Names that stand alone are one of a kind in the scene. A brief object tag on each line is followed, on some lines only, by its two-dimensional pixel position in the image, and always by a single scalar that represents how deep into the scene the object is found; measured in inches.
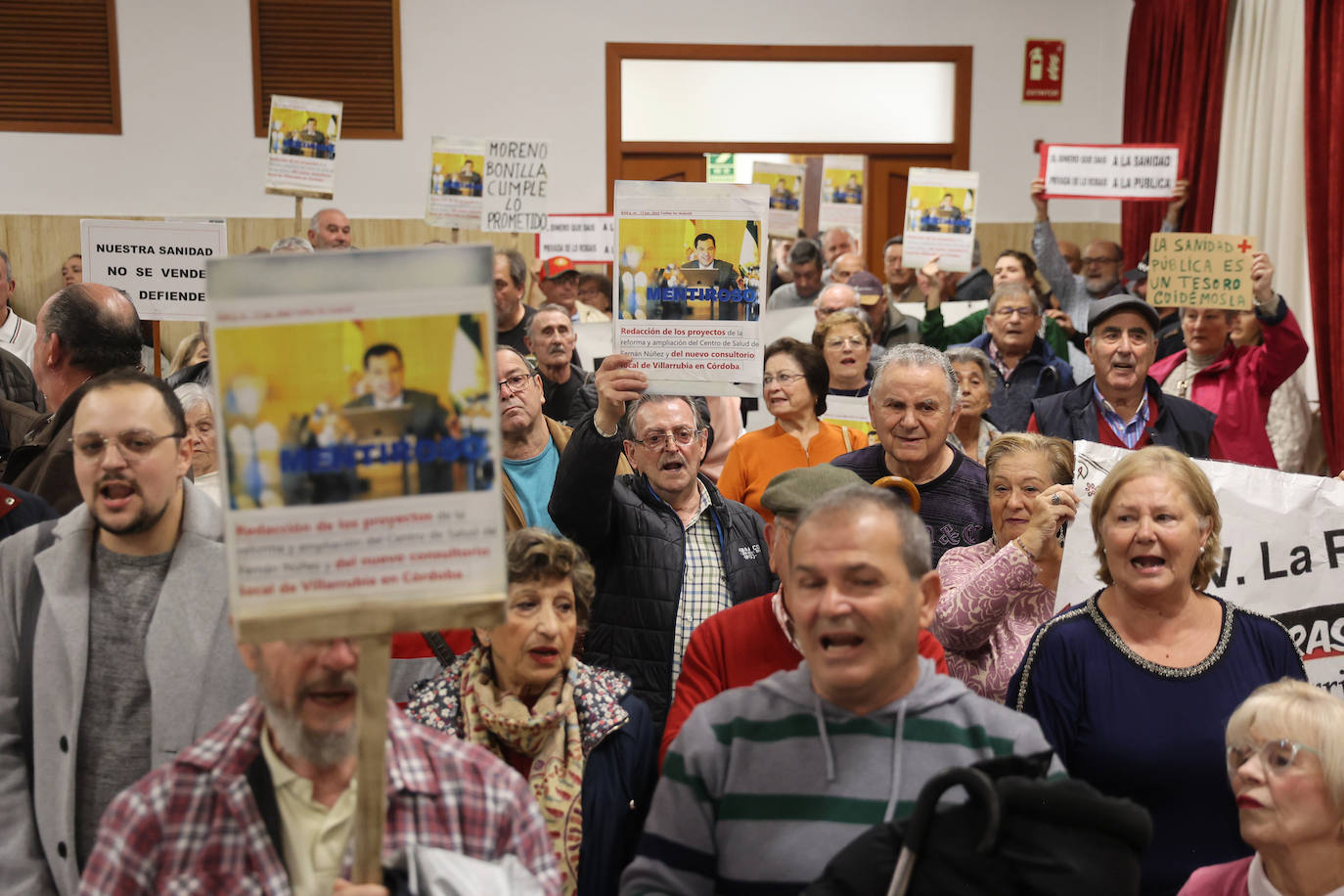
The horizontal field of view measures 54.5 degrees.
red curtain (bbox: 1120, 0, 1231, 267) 351.9
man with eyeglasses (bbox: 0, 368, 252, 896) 90.7
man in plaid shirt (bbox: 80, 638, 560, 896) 67.3
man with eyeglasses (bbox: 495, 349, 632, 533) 152.6
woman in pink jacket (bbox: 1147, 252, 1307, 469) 212.2
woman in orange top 174.2
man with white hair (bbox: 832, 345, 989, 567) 142.8
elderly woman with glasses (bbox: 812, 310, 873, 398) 205.5
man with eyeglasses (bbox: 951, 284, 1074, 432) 219.8
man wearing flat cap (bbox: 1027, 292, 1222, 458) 181.6
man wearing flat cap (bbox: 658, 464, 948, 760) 100.8
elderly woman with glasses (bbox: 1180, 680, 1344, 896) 85.6
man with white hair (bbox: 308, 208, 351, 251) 328.5
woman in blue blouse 96.6
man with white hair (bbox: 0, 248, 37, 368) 286.2
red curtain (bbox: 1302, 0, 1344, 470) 279.6
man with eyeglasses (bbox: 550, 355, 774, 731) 125.2
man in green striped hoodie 74.6
